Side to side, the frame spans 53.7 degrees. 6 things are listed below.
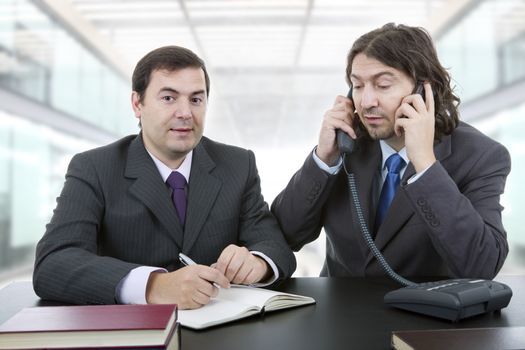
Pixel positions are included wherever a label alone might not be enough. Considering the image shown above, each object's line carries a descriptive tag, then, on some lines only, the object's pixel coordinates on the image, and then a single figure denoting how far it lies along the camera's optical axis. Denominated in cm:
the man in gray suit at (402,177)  143
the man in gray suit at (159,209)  127
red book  74
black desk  91
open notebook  101
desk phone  104
